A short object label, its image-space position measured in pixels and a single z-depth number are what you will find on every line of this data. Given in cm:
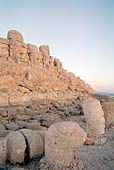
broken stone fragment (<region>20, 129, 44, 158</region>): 278
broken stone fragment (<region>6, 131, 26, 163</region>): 259
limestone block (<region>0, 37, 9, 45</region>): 1426
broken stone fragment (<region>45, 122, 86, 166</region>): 225
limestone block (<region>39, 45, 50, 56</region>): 2002
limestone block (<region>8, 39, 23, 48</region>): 1483
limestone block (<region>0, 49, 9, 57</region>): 1369
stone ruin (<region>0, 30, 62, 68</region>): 1418
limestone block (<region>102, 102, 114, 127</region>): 502
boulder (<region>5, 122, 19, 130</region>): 484
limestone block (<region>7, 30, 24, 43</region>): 1507
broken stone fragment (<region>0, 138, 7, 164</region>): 252
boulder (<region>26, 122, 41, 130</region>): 483
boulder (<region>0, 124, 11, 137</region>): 409
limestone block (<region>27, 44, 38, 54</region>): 1684
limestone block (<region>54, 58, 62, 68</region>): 2216
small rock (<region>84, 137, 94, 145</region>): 349
